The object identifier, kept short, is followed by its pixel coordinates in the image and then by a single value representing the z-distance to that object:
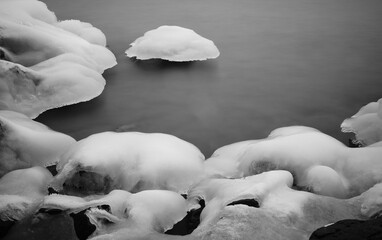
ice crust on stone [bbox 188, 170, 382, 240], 3.08
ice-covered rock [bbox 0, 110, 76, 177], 4.46
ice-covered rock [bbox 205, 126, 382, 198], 3.92
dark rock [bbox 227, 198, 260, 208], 3.45
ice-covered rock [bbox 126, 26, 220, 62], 7.76
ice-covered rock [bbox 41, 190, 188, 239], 3.37
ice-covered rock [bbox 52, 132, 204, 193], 4.13
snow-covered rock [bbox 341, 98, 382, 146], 4.97
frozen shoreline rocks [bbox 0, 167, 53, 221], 3.68
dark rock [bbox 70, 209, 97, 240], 3.44
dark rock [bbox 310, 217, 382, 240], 2.58
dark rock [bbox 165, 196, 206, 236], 3.61
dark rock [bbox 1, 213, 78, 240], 3.44
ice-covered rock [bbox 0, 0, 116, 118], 5.85
